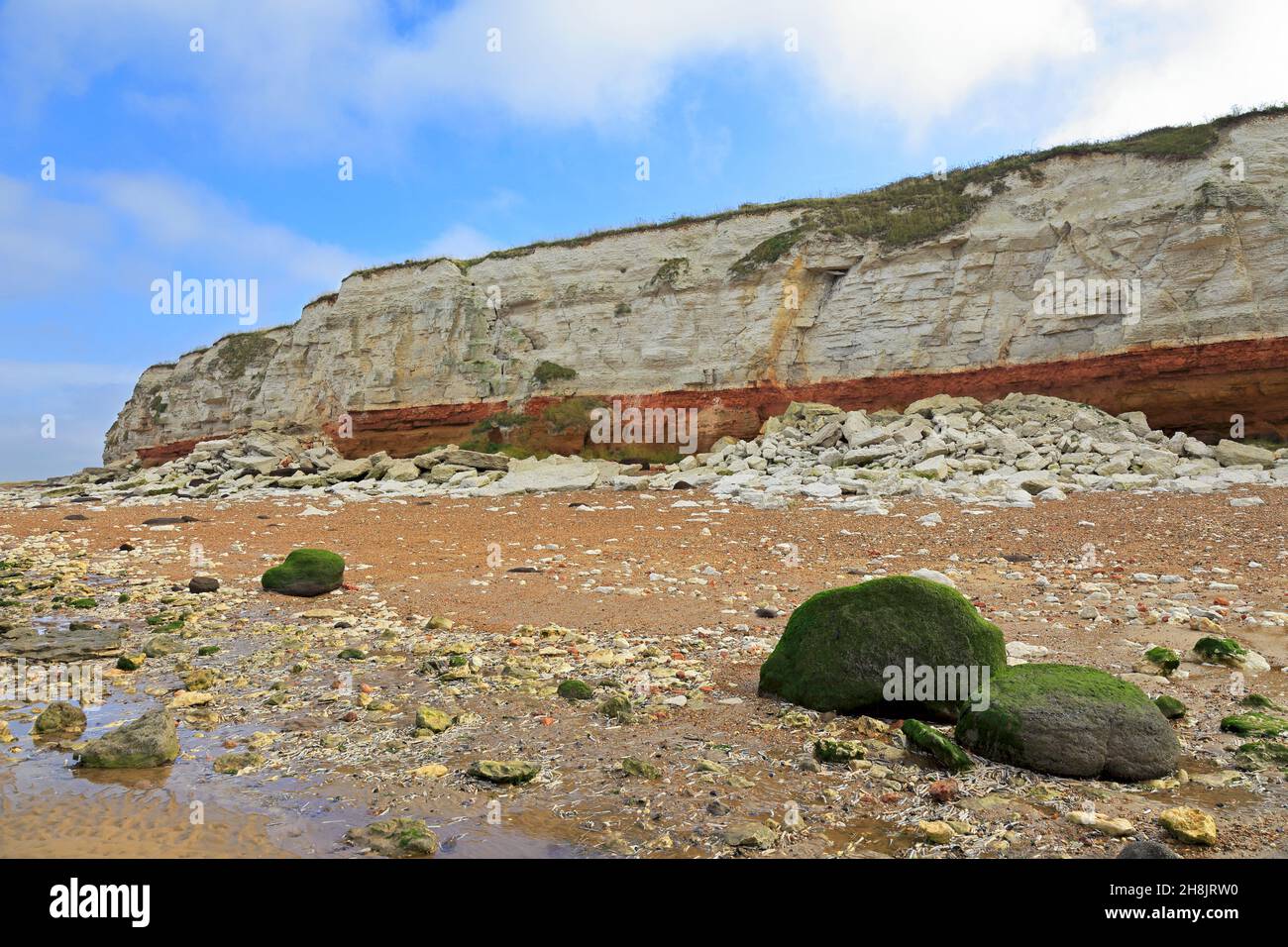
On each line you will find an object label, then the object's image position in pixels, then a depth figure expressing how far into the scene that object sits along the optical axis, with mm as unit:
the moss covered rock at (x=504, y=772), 4145
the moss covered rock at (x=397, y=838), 3387
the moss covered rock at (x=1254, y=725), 4562
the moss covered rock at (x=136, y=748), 4328
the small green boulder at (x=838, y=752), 4348
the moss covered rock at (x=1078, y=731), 4086
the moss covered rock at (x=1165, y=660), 5664
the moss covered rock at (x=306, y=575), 9164
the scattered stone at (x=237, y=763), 4323
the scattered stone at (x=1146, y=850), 3141
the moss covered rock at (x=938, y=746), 4184
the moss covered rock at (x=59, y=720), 4922
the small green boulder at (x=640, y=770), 4203
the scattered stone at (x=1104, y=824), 3479
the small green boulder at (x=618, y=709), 5070
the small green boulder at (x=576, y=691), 5496
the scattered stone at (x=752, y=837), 3447
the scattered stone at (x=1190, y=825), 3375
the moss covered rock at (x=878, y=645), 4953
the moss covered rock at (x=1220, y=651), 5836
